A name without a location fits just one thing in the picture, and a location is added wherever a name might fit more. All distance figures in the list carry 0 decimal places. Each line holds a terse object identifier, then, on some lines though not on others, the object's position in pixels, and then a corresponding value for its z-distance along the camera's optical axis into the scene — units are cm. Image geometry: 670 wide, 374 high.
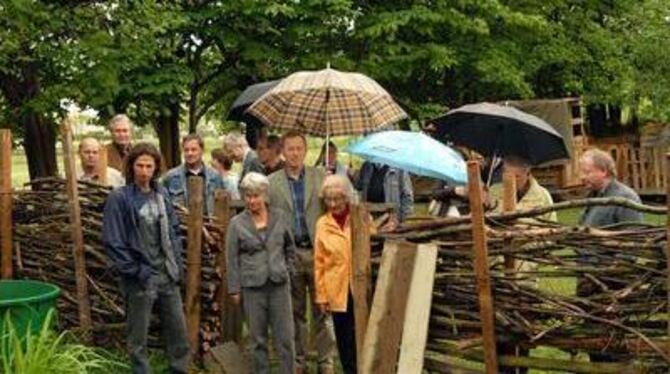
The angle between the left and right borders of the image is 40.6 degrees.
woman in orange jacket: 547
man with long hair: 555
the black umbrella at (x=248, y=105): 836
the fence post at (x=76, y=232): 652
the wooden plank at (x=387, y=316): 464
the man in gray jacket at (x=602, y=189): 504
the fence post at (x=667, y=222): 401
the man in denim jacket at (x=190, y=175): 670
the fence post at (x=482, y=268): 456
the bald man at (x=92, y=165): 693
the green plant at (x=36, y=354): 448
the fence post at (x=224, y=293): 638
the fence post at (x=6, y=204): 660
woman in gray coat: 556
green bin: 531
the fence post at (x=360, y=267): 495
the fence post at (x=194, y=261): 619
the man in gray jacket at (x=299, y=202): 588
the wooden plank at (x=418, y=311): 455
